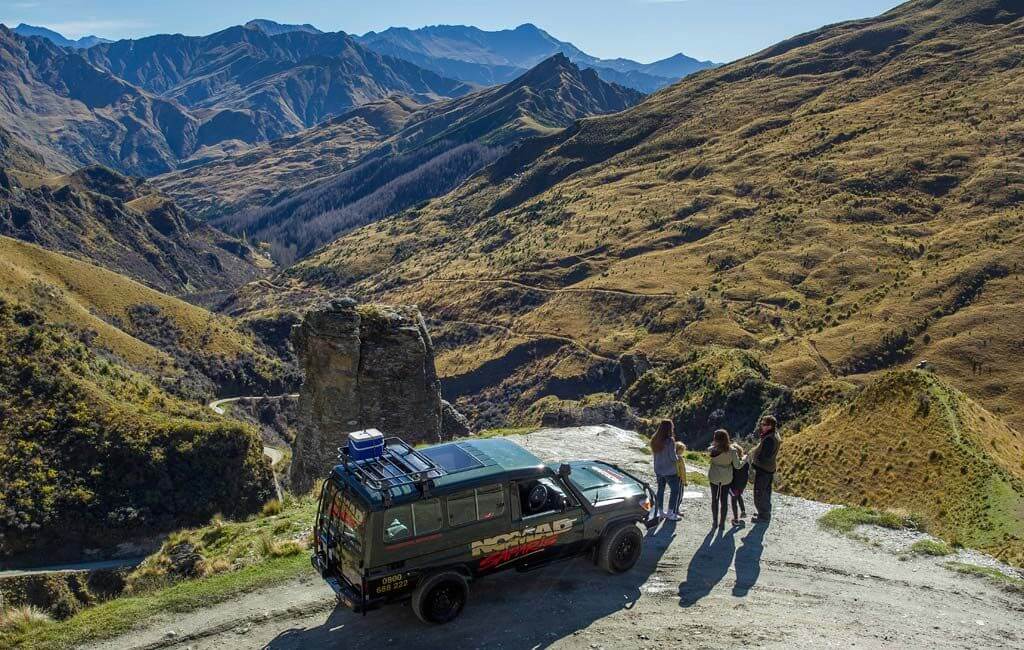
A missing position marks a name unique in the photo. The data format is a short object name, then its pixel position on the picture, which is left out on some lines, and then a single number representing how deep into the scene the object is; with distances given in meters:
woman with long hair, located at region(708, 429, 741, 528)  17.16
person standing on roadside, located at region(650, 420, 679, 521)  17.22
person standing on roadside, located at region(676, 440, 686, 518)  17.56
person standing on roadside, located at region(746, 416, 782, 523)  17.82
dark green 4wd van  12.18
